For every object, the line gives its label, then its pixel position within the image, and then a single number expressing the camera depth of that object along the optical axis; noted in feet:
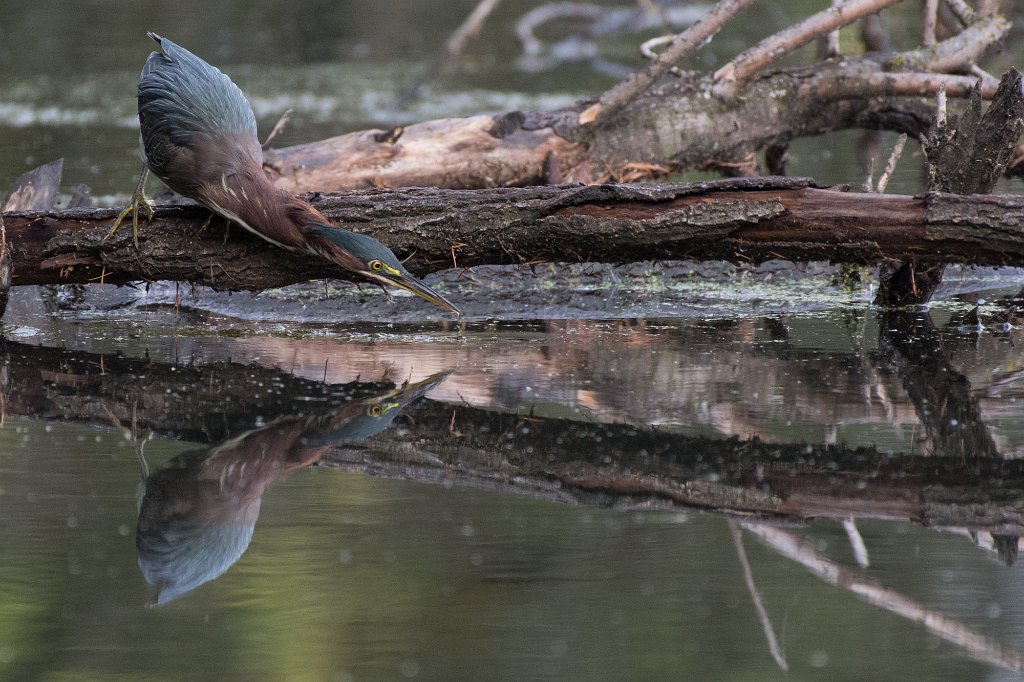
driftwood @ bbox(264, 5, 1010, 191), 48.26
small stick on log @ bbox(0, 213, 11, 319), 36.50
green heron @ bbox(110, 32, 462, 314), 34.50
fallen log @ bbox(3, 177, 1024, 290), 35.63
